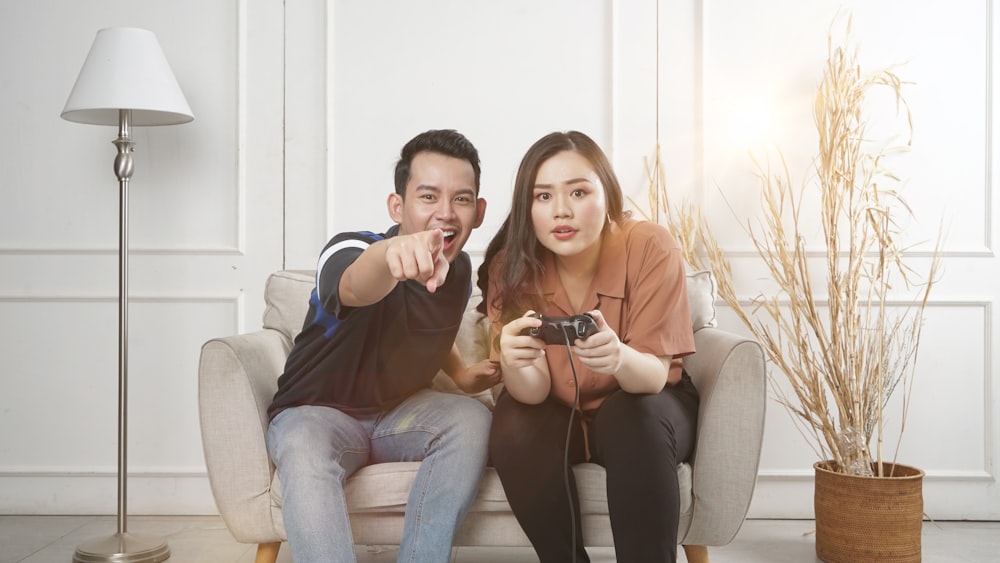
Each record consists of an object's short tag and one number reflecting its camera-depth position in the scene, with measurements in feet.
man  4.80
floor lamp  6.93
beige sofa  5.38
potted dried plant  6.82
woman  4.69
